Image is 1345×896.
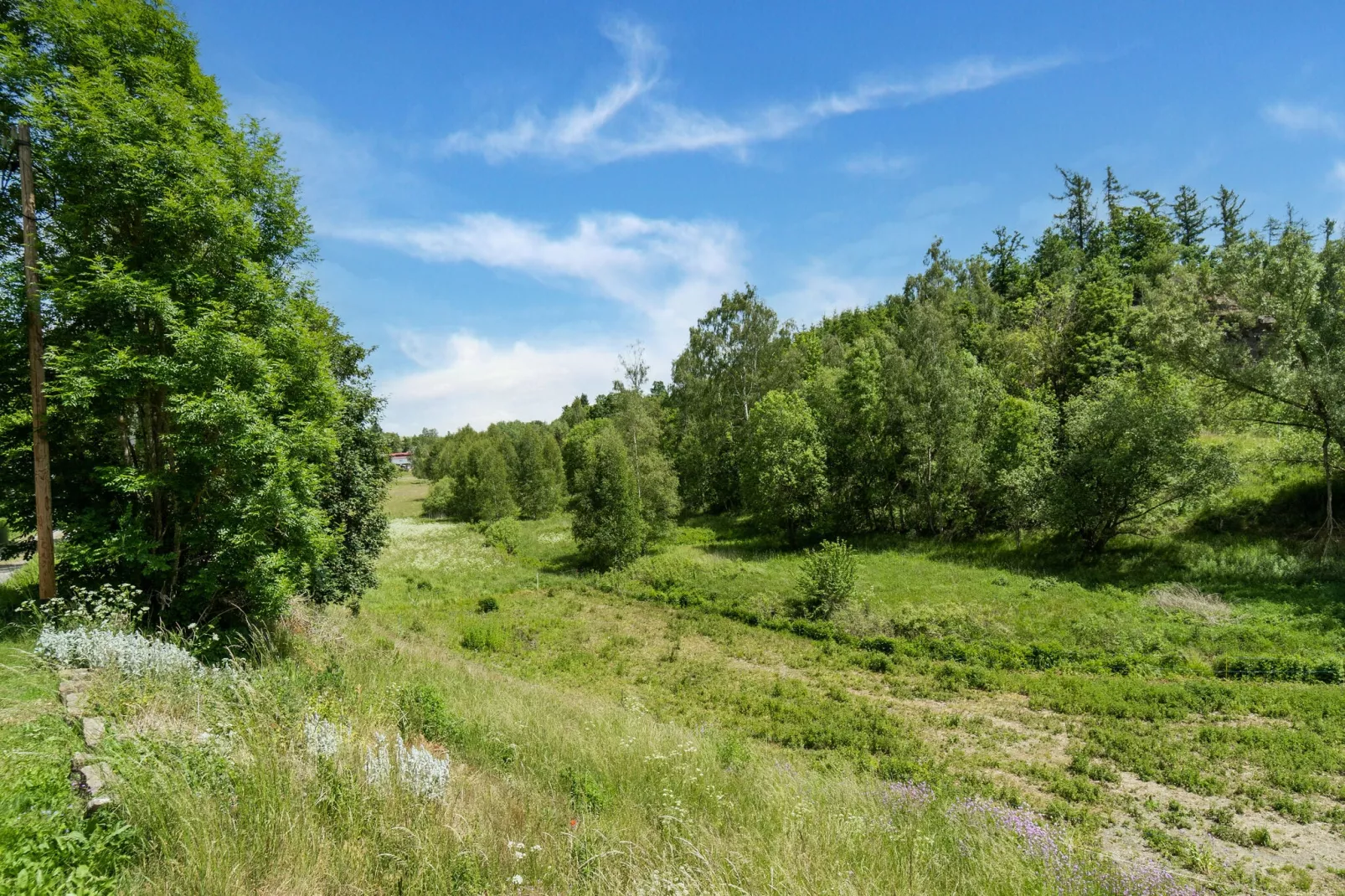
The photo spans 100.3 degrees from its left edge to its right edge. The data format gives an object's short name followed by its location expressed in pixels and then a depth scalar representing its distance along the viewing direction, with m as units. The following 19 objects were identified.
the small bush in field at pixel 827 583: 19.73
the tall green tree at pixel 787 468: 32.88
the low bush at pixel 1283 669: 12.45
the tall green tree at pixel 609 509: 30.53
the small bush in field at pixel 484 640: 18.58
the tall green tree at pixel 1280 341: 19.47
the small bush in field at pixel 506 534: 38.78
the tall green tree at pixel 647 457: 36.06
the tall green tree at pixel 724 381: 43.16
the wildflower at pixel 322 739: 4.38
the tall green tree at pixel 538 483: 55.34
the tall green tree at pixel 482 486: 52.56
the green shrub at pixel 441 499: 59.03
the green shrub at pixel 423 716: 6.21
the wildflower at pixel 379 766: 4.30
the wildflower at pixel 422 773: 4.38
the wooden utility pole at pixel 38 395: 8.34
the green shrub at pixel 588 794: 4.79
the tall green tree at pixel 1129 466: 20.83
